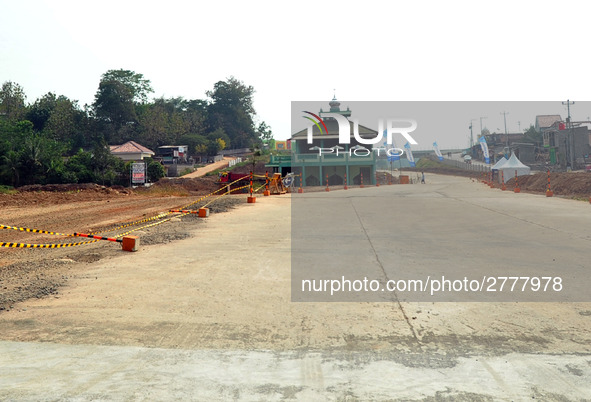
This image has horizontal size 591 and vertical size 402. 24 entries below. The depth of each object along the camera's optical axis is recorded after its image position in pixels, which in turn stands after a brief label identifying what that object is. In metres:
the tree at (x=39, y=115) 73.00
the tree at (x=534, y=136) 91.38
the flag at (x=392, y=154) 62.28
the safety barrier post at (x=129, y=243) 9.73
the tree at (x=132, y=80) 82.72
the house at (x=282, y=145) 119.85
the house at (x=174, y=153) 74.03
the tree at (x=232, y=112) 102.69
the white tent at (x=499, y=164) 44.38
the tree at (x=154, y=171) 44.72
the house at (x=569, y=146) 66.69
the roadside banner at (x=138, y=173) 40.12
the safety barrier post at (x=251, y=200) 22.51
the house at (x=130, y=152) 59.41
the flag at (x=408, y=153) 59.99
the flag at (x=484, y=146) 57.90
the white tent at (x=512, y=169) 42.03
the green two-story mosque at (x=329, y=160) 52.38
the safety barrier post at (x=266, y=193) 28.81
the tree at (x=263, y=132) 113.81
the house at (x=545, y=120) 96.38
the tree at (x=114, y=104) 76.44
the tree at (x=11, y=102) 73.62
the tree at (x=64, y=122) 70.69
